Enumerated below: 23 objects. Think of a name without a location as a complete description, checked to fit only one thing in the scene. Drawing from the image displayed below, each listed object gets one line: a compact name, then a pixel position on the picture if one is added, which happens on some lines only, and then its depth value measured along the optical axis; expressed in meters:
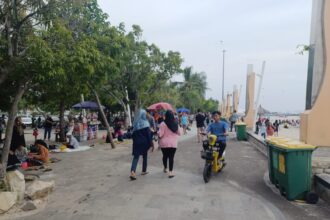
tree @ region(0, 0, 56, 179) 7.69
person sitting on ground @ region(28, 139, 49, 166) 11.53
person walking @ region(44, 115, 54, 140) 21.73
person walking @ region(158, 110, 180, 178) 9.07
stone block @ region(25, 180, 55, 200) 6.99
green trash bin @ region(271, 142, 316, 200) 7.02
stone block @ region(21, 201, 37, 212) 6.51
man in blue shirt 9.44
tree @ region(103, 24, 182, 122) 23.81
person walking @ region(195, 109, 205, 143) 18.75
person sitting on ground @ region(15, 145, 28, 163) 10.83
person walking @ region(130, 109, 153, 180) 8.80
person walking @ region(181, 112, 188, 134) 26.45
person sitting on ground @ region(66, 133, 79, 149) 16.28
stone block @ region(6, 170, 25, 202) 6.85
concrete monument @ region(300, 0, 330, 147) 7.96
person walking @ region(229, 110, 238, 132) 27.27
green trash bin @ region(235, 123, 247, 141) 20.28
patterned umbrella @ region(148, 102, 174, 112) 17.47
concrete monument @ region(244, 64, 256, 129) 22.94
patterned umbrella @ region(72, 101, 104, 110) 23.39
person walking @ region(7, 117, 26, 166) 11.08
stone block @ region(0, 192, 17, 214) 6.34
